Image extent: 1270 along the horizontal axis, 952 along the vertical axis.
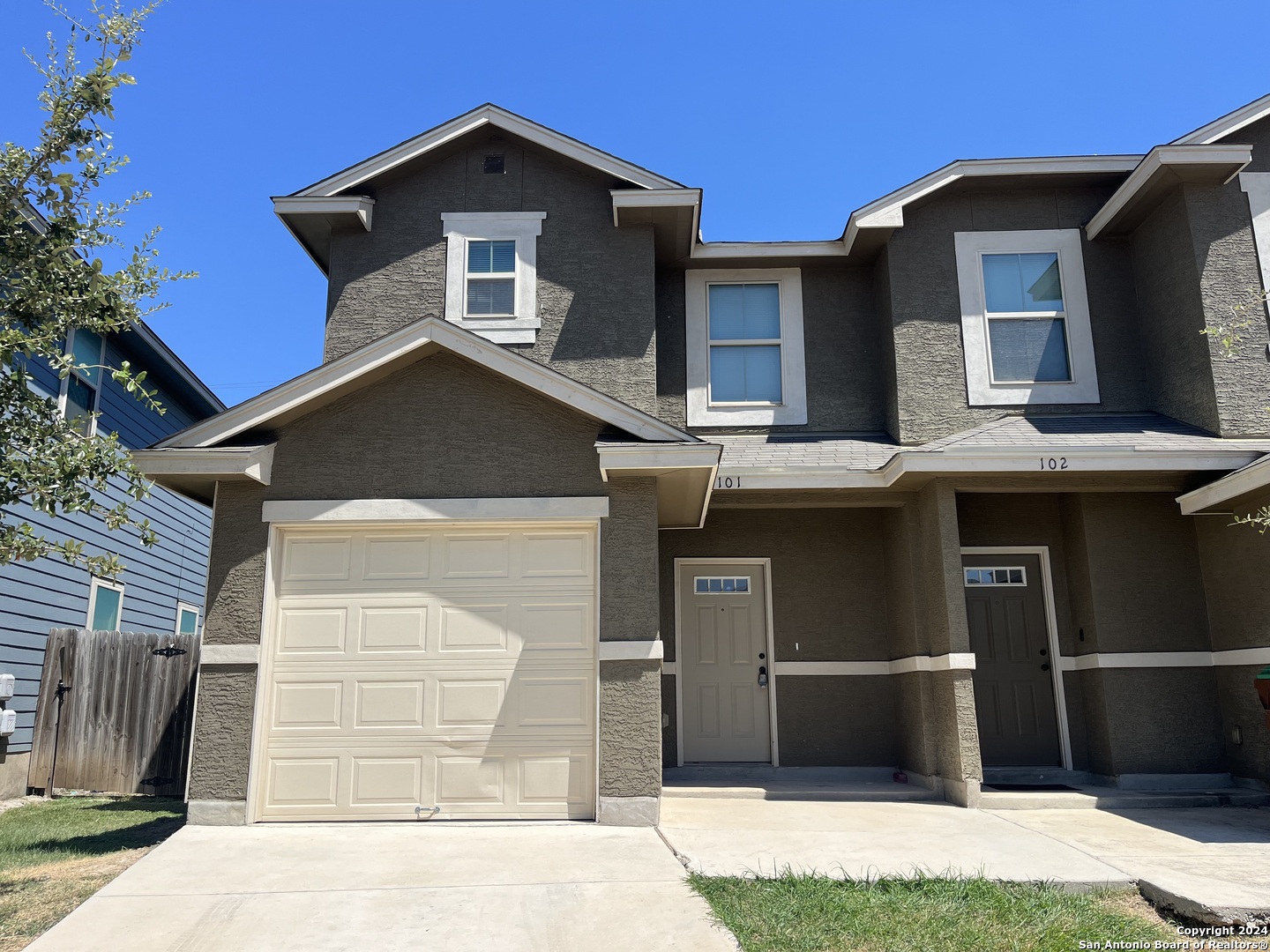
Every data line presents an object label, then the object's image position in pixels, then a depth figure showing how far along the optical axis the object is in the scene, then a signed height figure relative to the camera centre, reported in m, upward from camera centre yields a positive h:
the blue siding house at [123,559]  11.36 +1.85
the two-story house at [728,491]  8.12 +1.75
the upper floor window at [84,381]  12.86 +4.02
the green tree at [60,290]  6.04 +2.44
